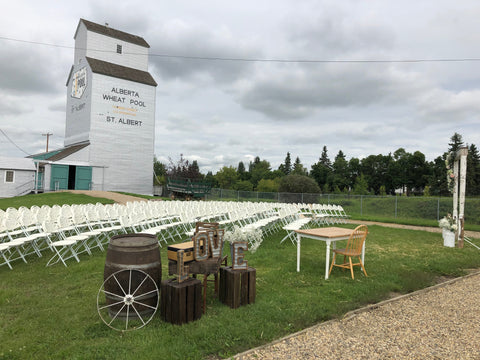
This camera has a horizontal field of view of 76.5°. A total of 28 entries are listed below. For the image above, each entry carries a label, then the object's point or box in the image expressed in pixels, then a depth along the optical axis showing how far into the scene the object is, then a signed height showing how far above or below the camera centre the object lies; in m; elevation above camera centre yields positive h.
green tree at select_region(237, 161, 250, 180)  74.88 +2.37
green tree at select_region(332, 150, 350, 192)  61.22 +3.08
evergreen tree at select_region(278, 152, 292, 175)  84.38 +5.64
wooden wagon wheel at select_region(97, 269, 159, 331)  3.55 -1.39
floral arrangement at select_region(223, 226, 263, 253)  4.55 -0.77
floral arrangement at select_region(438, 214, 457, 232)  9.14 -0.96
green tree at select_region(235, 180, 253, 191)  49.26 -0.23
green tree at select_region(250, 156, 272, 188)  64.94 +2.92
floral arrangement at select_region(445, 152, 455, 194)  10.53 +0.72
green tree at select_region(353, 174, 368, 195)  33.46 +0.04
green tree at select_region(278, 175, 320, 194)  26.83 +0.18
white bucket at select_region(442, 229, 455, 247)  9.16 -1.36
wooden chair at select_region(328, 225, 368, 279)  5.52 -1.09
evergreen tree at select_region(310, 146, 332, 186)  67.88 +3.27
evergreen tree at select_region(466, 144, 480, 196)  37.47 +2.84
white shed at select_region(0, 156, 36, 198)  26.92 -0.08
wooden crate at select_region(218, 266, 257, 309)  3.98 -1.37
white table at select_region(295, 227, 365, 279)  5.41 -0.86
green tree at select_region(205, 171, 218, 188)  64.62 +0.52
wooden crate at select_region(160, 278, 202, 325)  3.46 -1.38
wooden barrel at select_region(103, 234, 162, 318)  3.59 -1.15
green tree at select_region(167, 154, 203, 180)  32.47 +1.29
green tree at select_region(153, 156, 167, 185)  72.28 +3.41
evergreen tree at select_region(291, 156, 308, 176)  58.41 +3.30
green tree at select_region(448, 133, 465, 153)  48.35 +8.50
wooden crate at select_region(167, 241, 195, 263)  3.76 -0.89
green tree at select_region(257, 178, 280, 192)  46.78 -0.03
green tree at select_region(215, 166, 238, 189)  59.75 +1.51
